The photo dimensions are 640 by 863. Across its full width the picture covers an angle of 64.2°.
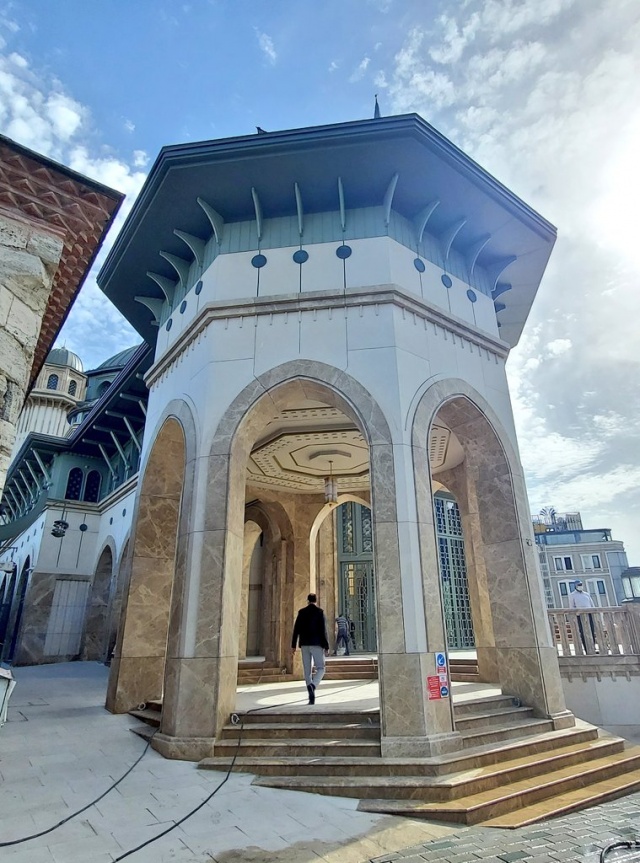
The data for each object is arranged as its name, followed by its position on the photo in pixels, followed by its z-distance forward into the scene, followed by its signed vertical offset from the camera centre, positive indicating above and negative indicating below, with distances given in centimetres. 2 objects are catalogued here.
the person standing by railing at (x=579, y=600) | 1065 +84
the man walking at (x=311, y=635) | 732 +11
